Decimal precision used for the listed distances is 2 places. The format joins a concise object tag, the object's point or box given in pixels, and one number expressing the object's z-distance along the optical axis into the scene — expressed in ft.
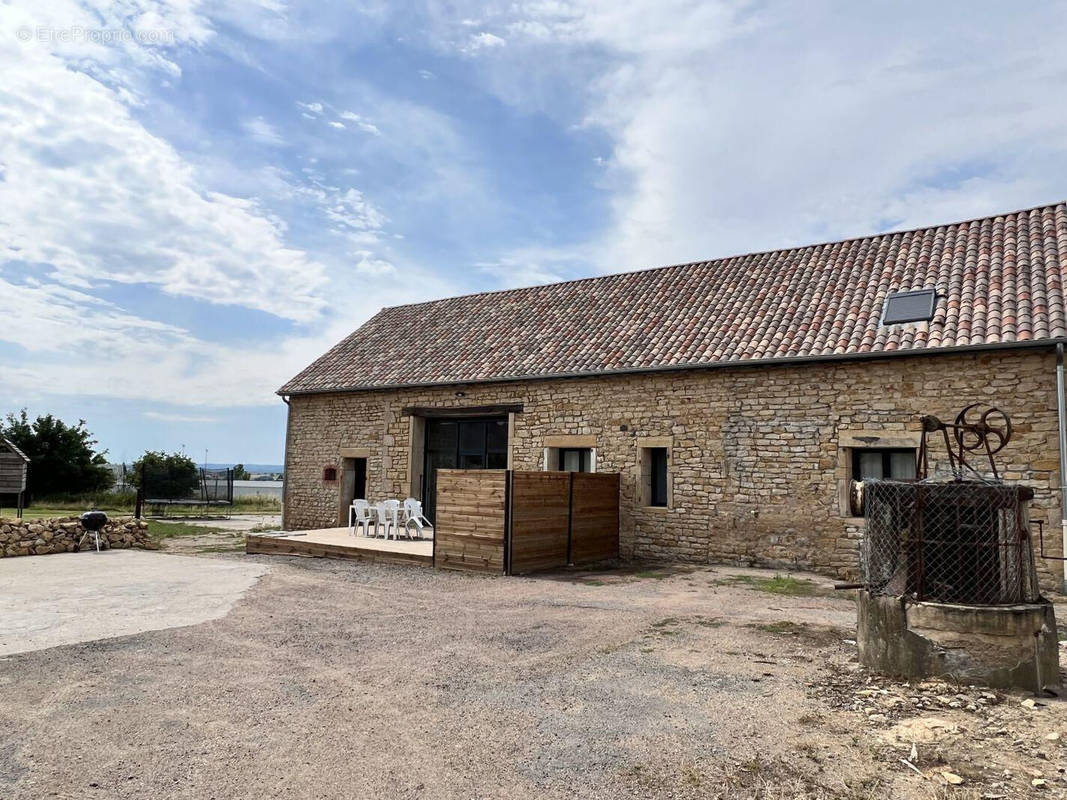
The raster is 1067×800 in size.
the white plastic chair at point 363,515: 45.88
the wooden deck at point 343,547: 38.99
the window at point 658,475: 43.11
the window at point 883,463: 36.06
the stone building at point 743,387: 34.63
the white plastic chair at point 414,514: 45.47
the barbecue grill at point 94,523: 45.52
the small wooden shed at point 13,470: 62.75
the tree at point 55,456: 97.55
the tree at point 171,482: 84.23
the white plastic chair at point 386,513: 44.60
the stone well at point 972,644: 16.92
